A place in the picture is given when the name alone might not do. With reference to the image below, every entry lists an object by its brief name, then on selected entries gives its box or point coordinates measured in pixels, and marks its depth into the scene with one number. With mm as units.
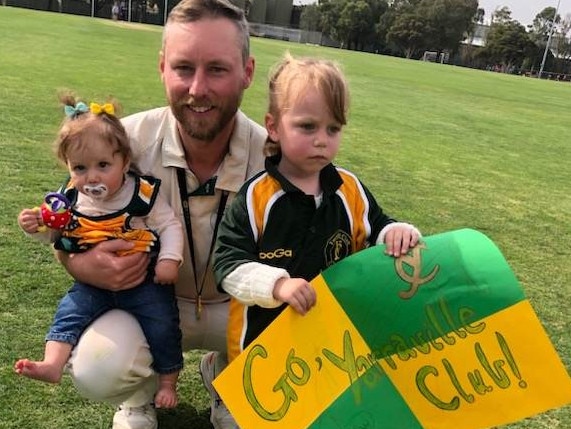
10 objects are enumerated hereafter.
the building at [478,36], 82931
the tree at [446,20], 78062
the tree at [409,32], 76875
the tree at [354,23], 78688
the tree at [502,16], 81631
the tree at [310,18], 84250
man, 2459
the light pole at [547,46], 72625
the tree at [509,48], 76875
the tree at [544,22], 80812
